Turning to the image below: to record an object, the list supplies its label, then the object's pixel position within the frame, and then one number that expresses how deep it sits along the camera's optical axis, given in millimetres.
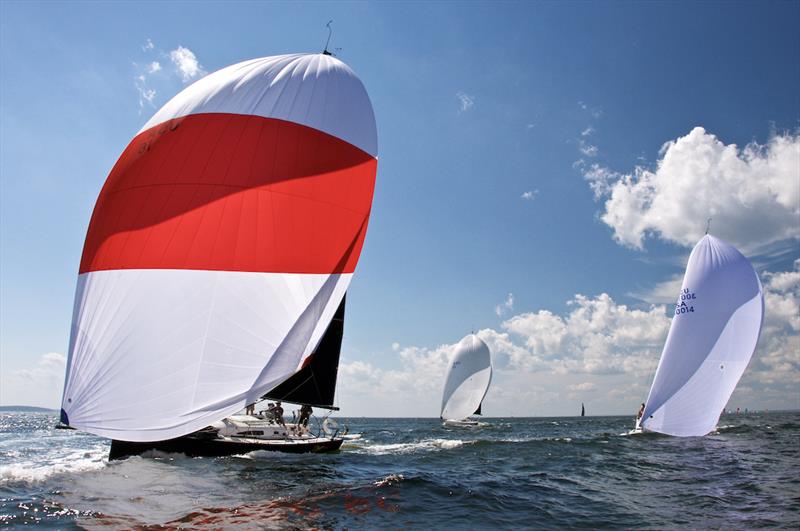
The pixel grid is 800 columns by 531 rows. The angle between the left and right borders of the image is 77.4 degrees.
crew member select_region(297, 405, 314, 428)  21606
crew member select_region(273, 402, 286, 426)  21641
